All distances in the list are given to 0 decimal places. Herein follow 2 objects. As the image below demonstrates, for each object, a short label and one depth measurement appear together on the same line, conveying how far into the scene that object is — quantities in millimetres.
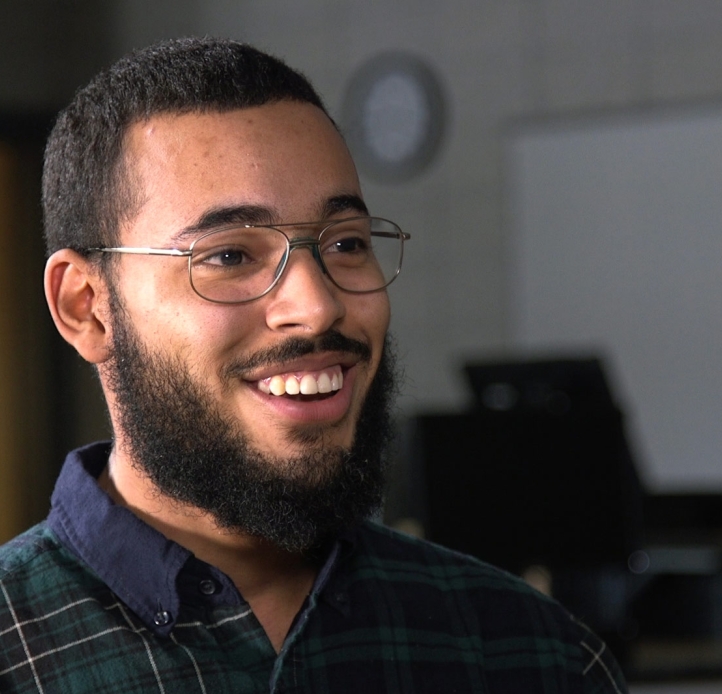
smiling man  1320
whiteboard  4859
